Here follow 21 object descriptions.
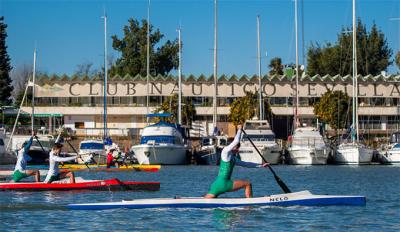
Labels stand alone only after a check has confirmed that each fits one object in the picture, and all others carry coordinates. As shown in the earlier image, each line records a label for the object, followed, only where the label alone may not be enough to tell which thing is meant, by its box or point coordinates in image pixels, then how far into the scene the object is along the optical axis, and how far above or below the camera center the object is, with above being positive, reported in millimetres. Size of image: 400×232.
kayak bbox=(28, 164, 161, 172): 52606 -2003
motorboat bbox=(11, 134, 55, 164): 72125 -1041
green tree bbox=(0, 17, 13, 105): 110500 +7606
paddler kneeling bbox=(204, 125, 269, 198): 26250 -1061
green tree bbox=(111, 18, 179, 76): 123625 +10769
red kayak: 33969 -1985
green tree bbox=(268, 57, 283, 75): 124719 +9091
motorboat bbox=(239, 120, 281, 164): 69562 -863
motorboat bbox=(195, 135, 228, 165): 73250 -1367
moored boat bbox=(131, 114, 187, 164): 71250 -1007
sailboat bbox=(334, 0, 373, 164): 71750 -1334
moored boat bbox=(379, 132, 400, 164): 72688 -1525
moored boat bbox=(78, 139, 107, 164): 75000 -1076
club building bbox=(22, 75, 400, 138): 105188 +4214
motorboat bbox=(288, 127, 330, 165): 71688 -1170
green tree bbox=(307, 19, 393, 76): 125812 +10862
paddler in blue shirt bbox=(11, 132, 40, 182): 35062 -1381
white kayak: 27125 -2055
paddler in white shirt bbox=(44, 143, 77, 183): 32184 -1227
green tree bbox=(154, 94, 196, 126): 94038 +2469
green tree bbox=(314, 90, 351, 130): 95812 +2508
